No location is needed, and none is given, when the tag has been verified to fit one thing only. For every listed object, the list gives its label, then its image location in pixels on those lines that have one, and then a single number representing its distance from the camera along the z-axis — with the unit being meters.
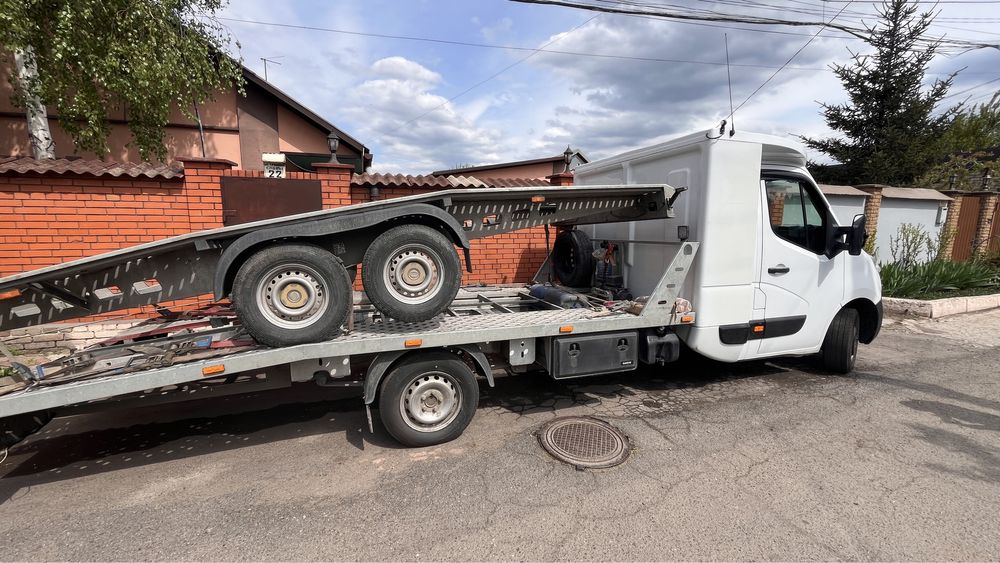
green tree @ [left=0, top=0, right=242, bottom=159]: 6.43
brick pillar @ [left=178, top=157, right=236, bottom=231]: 5.79
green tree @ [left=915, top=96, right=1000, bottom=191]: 13.62
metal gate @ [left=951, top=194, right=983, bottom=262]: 11.48
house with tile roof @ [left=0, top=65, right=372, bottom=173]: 9.77
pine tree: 12.98
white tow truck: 2.99
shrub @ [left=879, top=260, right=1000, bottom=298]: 9.15
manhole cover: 3.36
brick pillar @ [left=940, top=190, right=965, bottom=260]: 11.01
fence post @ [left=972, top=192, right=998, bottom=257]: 11.34
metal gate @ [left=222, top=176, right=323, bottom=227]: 5.92
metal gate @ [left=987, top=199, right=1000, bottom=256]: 11.60
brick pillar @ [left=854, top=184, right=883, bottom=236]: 9.92
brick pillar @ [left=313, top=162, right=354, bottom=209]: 6.25
